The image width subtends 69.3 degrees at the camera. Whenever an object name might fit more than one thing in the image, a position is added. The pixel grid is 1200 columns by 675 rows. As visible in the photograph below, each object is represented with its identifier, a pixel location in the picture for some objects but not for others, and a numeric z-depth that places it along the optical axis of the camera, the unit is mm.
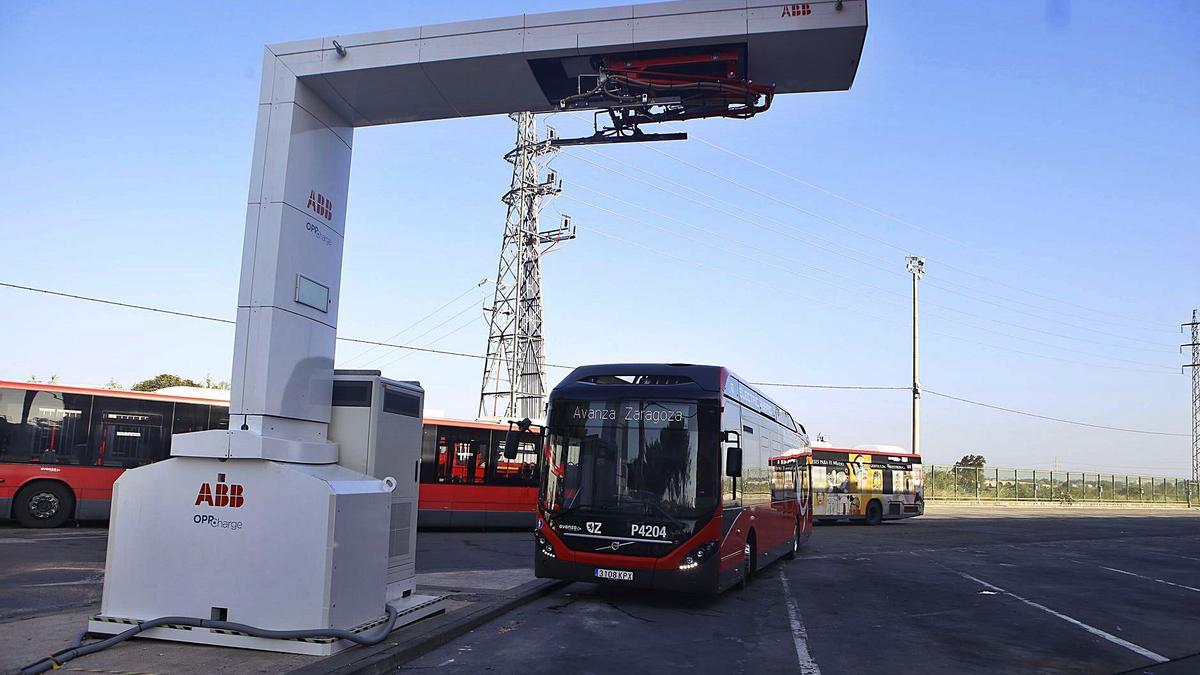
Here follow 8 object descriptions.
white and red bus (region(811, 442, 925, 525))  32031
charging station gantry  6895
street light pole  45866
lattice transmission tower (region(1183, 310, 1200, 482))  69000
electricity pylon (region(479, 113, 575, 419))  33969
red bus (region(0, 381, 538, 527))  17656
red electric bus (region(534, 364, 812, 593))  10875
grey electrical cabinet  8102
